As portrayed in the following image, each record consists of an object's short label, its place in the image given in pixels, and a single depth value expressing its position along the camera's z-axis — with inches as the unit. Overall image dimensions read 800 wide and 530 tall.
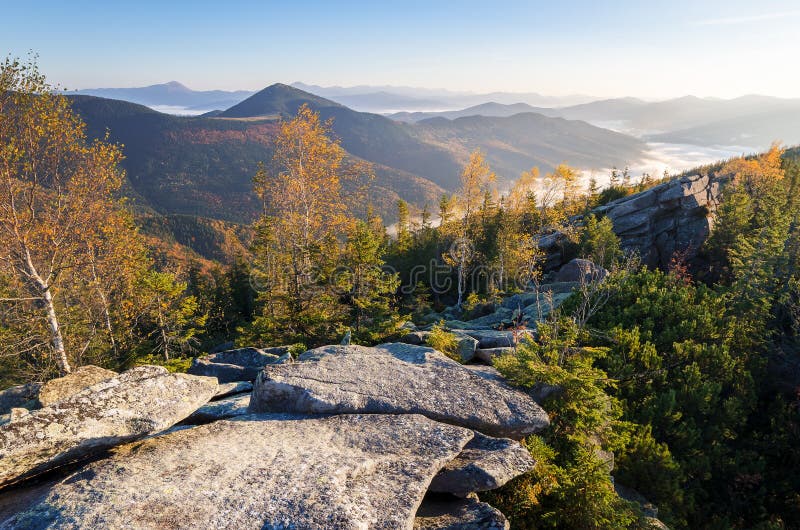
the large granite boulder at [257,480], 210.7
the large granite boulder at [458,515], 256.5
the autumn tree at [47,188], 629.9
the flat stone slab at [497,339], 667.5
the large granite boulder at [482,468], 276.8
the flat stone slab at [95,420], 240.2
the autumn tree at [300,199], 957.2
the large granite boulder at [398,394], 338.0
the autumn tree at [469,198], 1684.3
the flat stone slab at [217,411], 361.4
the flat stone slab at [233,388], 443.7
